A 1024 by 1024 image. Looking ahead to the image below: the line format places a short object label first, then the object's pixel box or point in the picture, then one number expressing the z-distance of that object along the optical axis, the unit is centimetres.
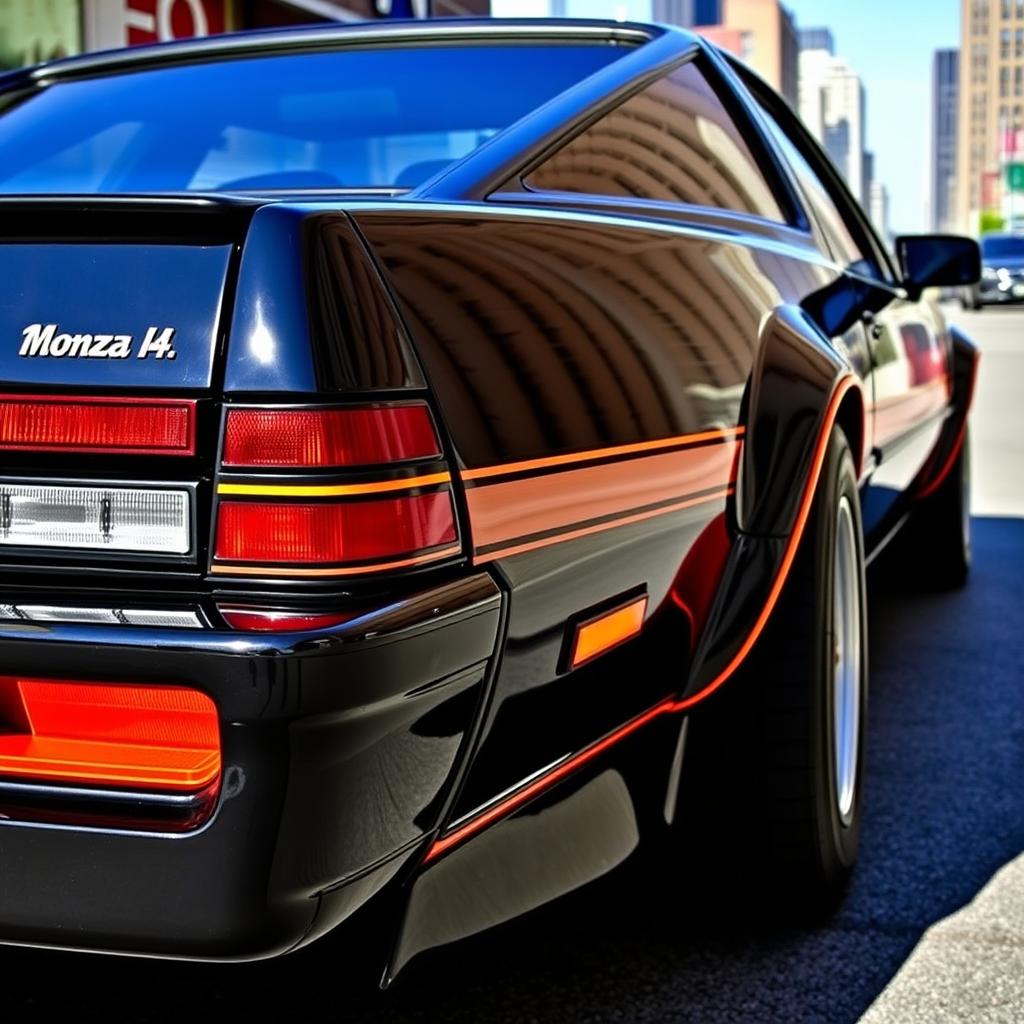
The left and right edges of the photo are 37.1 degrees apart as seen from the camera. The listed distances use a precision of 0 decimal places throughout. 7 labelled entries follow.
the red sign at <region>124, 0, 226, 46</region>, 1025
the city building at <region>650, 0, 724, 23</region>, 19908
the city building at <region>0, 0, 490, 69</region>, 943
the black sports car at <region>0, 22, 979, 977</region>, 129
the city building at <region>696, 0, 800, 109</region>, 12681
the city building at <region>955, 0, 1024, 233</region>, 16562
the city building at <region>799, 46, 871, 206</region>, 17450
